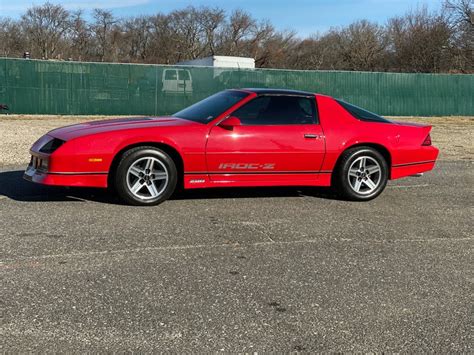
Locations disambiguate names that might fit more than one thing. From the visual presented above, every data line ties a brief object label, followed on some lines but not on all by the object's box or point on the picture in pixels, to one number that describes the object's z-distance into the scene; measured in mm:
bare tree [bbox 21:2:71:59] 82500
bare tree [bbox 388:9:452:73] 56875
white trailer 29172
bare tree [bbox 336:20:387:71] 69812
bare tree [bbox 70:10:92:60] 85875
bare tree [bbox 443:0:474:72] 50469
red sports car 5797
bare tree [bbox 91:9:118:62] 87375
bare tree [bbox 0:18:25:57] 79312
